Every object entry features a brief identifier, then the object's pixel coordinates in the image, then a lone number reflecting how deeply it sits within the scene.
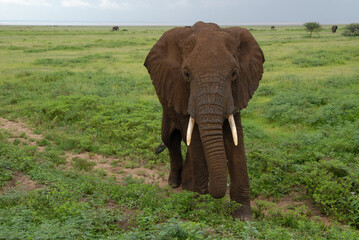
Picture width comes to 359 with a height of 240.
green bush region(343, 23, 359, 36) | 41.53
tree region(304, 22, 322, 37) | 45.22
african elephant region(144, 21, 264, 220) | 4.28
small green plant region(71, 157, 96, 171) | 7.36
